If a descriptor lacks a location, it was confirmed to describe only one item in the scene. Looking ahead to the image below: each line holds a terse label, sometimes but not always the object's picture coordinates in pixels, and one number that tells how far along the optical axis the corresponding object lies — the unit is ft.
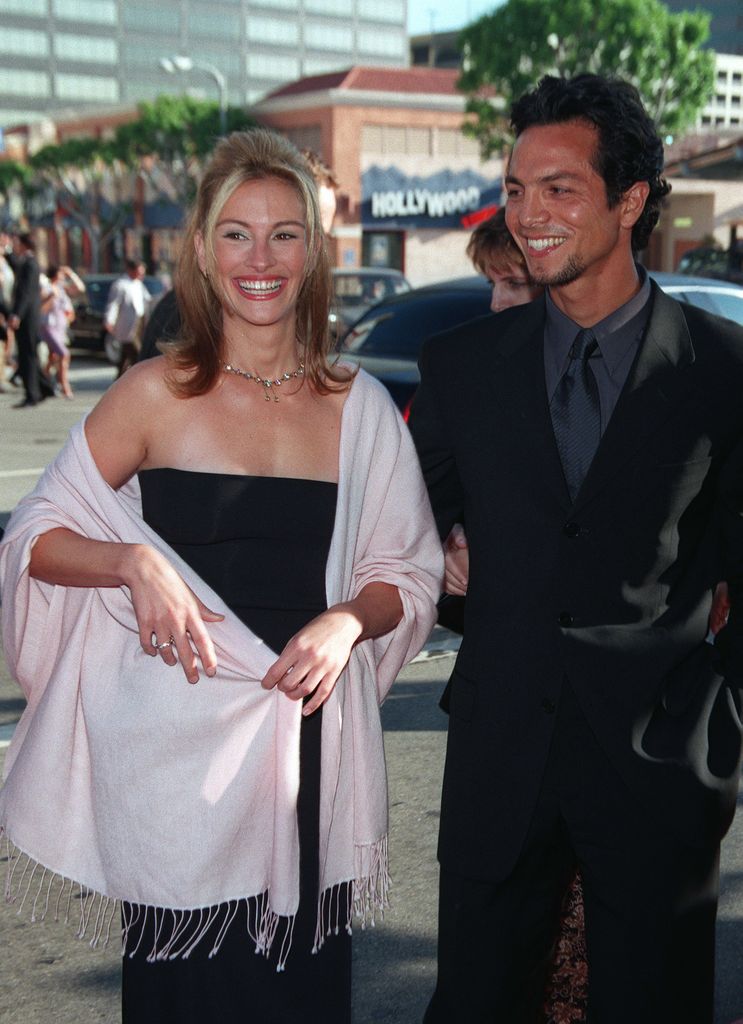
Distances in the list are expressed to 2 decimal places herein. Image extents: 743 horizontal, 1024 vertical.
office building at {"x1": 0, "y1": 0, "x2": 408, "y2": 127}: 370.73
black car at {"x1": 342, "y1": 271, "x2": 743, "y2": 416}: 26.53
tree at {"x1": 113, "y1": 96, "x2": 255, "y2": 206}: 193.47
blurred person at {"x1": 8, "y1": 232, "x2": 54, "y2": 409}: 57.06
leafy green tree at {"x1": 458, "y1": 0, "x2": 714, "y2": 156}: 150.71
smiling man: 7.86
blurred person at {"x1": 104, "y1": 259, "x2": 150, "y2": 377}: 60.90
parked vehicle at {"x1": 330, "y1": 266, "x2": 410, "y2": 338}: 70.95
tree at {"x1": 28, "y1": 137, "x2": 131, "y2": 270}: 220.64
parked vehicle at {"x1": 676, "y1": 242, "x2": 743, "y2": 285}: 77.27
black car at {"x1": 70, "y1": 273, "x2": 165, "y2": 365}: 84.94
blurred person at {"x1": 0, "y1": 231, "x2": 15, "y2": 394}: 64.54
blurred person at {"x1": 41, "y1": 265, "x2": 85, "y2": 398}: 61.77
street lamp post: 120.47
